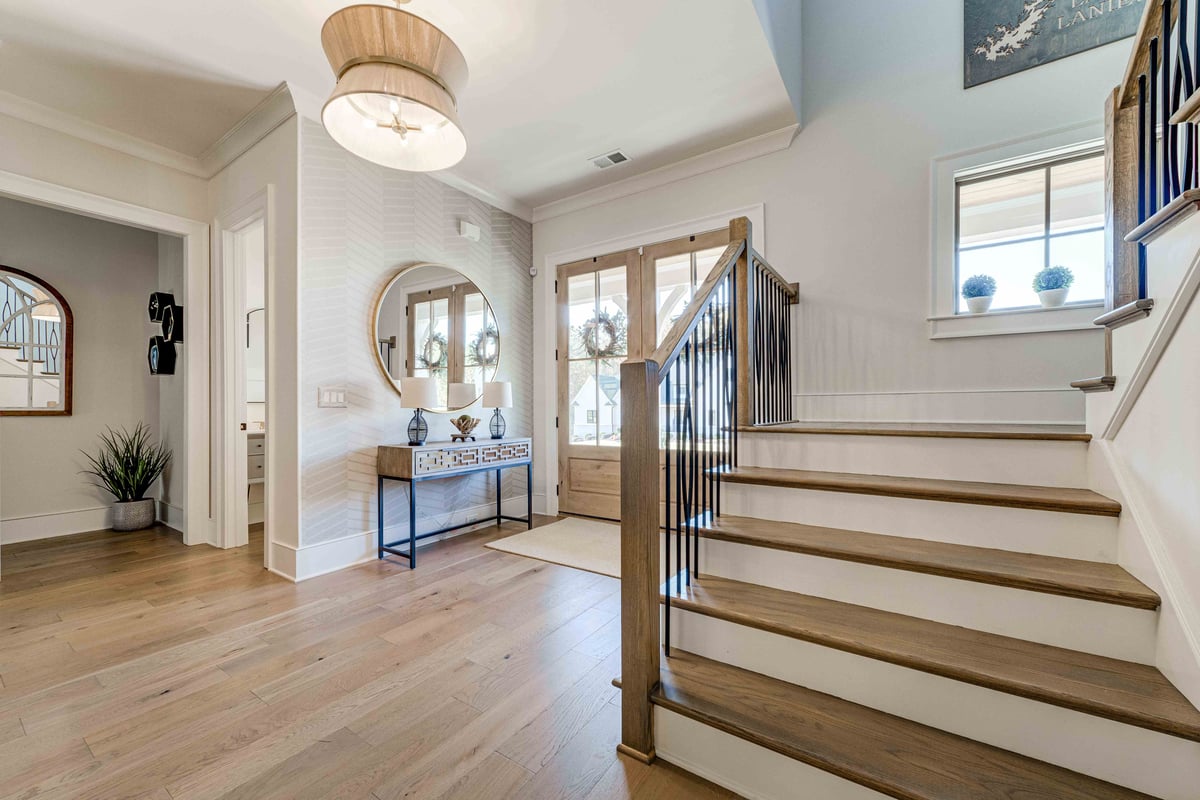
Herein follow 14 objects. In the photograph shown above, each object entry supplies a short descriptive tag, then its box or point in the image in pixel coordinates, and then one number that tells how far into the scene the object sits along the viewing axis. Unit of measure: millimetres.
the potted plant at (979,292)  2840
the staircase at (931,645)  1131
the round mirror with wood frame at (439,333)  3627
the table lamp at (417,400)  3461
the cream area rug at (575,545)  3318
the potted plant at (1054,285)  2651
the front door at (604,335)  4105
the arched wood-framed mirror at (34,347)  3947
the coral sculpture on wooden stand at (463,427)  3919
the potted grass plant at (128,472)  4281
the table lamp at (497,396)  4023
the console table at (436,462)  3283
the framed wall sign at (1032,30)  2613
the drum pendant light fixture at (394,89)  1749
